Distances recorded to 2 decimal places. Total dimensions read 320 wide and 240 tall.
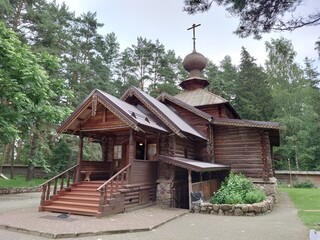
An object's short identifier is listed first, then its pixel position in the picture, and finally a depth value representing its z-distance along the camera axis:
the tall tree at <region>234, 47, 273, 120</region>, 30.73
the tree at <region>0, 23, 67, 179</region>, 11.95
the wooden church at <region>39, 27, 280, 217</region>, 10.52
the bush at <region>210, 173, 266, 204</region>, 10.98
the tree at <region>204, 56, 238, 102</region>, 35.06
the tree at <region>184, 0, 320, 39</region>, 5.27
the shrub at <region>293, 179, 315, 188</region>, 22.94
